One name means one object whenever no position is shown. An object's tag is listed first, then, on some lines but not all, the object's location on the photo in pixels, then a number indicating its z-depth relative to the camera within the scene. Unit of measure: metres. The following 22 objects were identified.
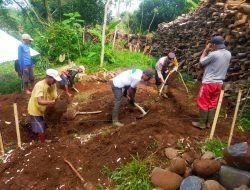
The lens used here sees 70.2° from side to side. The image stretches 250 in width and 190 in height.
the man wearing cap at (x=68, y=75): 4.80
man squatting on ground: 3.22
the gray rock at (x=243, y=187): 2.14
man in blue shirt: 5.14
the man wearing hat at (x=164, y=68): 4.61
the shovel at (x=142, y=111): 4.02
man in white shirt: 3.46
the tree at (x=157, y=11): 11.07
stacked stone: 4.22
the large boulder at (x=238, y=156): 2.28
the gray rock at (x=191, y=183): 2.32
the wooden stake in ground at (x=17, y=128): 3.01
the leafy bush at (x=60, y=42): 8.01
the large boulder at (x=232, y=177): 2.29
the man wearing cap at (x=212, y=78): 3.29
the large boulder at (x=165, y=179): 2.46
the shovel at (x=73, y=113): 4.26
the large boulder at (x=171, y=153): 2.85
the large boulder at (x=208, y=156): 2.66
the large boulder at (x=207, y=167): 2.47
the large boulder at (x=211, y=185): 2.26
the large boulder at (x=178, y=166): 2.54
